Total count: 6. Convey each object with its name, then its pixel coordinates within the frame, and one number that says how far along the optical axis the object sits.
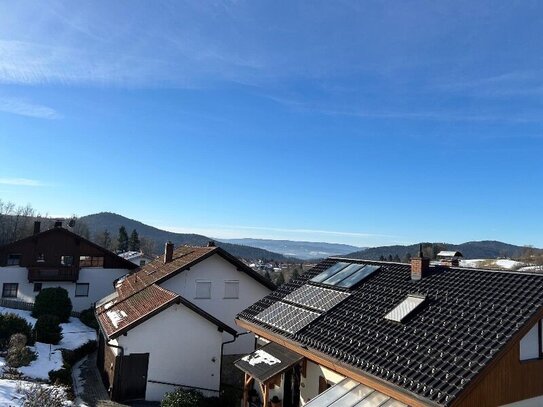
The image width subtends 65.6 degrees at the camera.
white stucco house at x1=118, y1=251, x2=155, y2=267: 65.44
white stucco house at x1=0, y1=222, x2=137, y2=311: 40.94
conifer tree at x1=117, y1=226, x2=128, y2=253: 107.44
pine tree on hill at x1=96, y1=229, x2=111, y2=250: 114.53
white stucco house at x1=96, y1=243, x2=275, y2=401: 18.52
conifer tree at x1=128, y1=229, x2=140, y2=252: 109.19
